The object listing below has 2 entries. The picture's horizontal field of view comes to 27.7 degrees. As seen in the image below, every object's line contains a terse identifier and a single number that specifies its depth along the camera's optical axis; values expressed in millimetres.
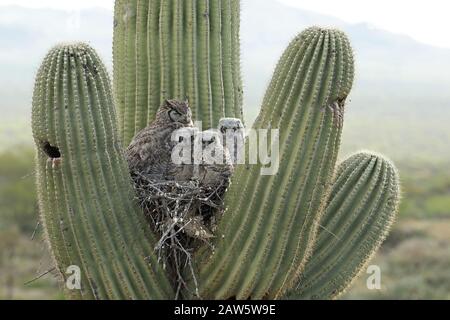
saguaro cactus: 5031
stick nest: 5480
